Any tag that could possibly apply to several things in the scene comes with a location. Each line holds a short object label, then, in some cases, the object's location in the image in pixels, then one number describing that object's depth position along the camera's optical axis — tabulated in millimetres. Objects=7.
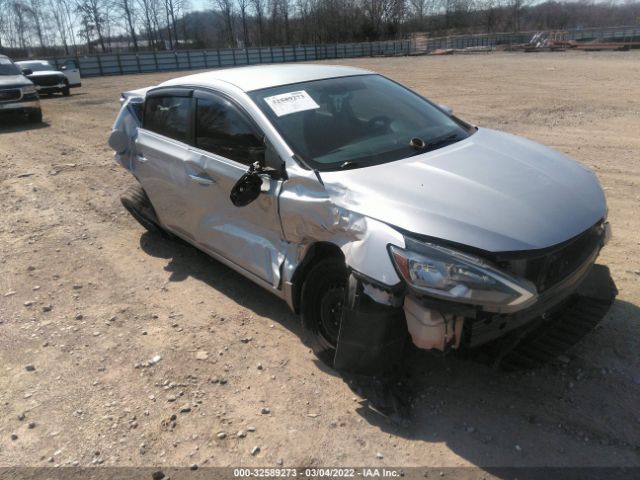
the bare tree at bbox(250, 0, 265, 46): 86588
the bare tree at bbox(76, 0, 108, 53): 76875
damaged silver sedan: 2496
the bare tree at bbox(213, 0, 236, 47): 86875
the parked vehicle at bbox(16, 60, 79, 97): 21531
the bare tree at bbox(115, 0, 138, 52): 80250
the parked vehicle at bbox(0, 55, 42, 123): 13250
